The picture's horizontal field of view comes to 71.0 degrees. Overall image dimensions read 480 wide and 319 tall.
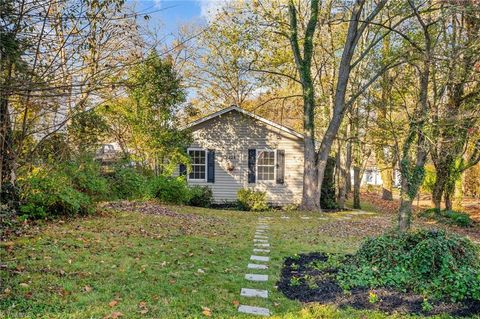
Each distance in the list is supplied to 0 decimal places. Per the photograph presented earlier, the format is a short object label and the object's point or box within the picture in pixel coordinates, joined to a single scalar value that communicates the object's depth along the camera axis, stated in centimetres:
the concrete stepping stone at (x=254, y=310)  333
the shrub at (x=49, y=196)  627
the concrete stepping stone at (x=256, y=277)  434
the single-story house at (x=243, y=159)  1432
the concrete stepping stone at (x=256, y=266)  486
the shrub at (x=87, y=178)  746
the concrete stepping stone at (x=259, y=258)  531
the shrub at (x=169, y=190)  1217
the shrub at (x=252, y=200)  1347
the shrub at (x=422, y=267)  373
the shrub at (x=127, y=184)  1137
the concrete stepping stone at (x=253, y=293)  379
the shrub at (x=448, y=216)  1084
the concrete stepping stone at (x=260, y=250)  582
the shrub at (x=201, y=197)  1350
